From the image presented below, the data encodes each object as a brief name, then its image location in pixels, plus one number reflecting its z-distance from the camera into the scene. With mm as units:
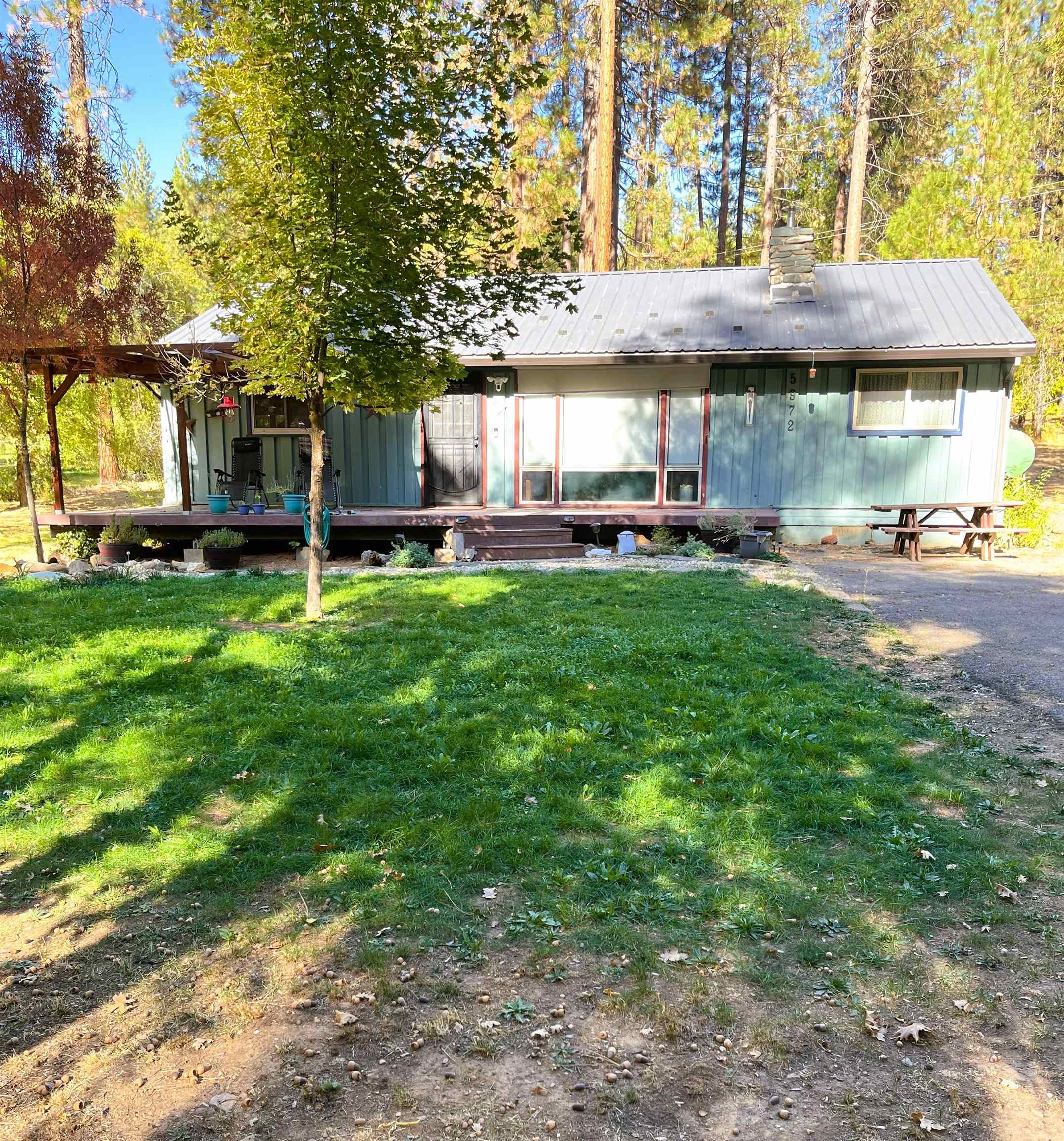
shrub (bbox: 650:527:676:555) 10680
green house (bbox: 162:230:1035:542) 11344
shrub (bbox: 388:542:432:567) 9859
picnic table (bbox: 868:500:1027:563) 10555
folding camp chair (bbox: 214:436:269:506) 12195
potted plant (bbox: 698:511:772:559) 10469
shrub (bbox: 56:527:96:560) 10297
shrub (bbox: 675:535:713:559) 10250
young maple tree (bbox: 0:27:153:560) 9305
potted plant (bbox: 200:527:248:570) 10219
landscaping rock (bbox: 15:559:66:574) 9422
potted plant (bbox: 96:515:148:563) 10367
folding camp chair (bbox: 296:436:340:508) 11992
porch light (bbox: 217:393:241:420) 11883
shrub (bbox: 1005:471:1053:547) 11922
